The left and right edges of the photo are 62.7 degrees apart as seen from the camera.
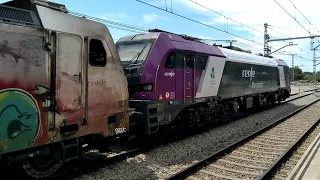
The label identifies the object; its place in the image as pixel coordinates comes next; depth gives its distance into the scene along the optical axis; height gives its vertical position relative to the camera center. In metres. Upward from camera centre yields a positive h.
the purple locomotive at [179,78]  7.85 +0.26
